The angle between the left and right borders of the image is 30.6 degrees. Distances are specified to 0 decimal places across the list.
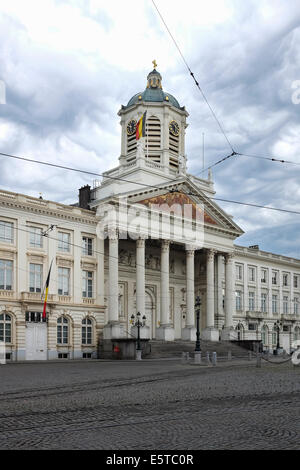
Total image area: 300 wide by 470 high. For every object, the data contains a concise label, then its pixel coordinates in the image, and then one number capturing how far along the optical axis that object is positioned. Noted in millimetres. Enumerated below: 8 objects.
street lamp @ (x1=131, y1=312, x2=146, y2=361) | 42469
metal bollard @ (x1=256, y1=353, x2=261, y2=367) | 32138
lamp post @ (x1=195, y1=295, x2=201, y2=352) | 35638
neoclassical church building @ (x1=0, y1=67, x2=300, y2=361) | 43188
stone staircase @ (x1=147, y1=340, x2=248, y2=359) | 46072
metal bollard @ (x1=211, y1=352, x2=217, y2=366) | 34159
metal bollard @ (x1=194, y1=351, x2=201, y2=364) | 35138
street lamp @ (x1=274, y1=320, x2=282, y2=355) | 57188
